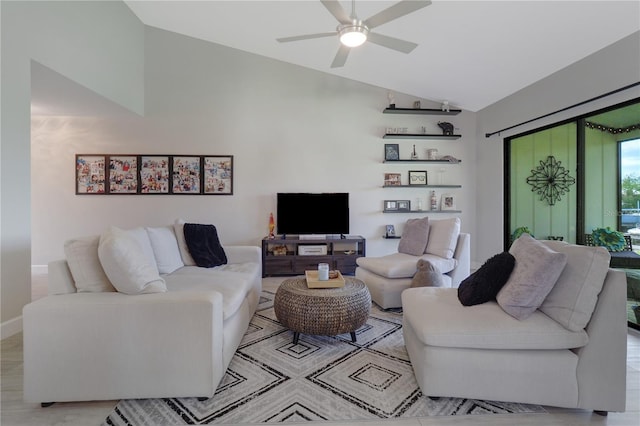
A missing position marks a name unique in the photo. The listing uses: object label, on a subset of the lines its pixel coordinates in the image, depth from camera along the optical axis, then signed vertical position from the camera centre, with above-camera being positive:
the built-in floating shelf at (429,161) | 5.01 +0.81
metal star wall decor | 3.70 +0.38
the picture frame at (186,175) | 4.87 +0.58
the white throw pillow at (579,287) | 1.57 -0.40
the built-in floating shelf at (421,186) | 5.01 +0.41
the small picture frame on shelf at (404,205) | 5.08 +0.10
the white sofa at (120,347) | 1.62 -0.71
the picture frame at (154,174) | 4.84 +0.59
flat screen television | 4.80 -0.02
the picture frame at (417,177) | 5.10 +0.56
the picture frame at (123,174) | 4.81 +0.59
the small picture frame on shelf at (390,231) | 5.03 -0.32
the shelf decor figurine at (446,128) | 5.04 +1.34
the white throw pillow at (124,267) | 1.75 -0.31
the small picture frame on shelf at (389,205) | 5.07 +0.10
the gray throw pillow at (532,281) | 1.67 -0.38
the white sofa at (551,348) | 1.56 -0.71
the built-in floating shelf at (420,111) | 4.93 +1.60
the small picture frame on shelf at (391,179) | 5.08 +0.53
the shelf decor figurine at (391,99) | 4.92 +1.78
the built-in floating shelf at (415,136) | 4.95 +1.21
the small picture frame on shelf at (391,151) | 5.04 +0.97
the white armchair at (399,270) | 3.13 -0.63
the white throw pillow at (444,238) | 3.46 -0.31
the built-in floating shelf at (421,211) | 5.05 +0.00
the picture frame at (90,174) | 4.78 +0.59
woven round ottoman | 2.24 -0.72
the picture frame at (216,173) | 4.89 +0.61
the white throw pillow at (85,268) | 1.83 -0.33
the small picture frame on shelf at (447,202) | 5.14 +0.15
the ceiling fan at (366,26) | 2.26 +1.46
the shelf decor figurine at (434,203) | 5.10 +0.13
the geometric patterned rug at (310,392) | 1.62 -1.04
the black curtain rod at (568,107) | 2.80 +1.13
